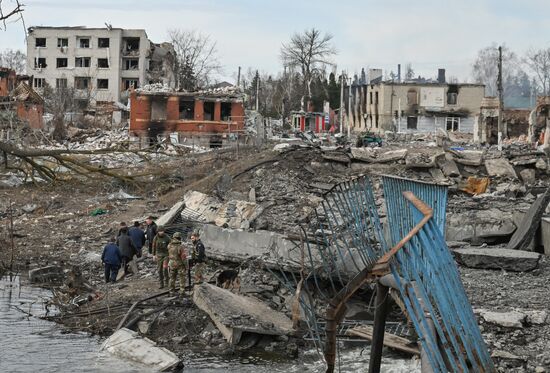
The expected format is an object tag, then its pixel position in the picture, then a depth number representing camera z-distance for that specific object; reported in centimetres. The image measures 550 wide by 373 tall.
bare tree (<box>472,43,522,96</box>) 14550
